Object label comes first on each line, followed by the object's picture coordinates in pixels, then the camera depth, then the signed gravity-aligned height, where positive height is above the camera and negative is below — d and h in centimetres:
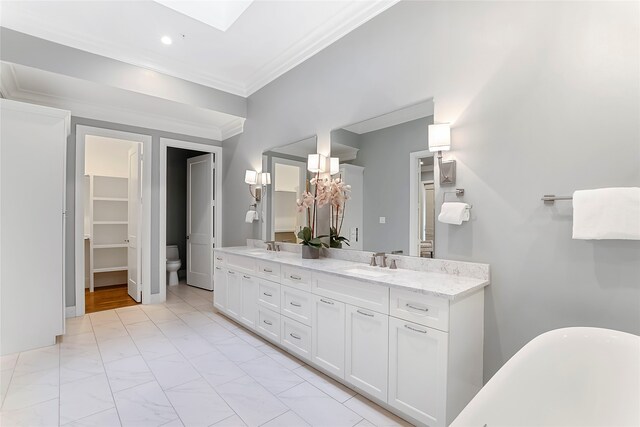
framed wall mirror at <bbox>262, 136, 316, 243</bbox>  344 +31
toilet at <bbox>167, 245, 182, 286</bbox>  544 -95
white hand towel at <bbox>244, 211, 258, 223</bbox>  415 -4
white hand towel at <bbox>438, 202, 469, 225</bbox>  203 +1
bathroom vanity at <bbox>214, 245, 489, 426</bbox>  168 -77
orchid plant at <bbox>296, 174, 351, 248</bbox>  291 +10
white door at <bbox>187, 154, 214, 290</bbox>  507 -14
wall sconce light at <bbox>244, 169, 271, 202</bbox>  401 +45
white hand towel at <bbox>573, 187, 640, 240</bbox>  140 +1
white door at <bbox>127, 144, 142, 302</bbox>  439 -18
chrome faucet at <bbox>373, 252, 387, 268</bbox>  251 -38
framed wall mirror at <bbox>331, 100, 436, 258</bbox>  232 +28
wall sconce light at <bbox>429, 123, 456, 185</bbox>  212 +50
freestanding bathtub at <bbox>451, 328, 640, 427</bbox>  123 -72
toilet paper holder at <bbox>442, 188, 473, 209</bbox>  211 +16
